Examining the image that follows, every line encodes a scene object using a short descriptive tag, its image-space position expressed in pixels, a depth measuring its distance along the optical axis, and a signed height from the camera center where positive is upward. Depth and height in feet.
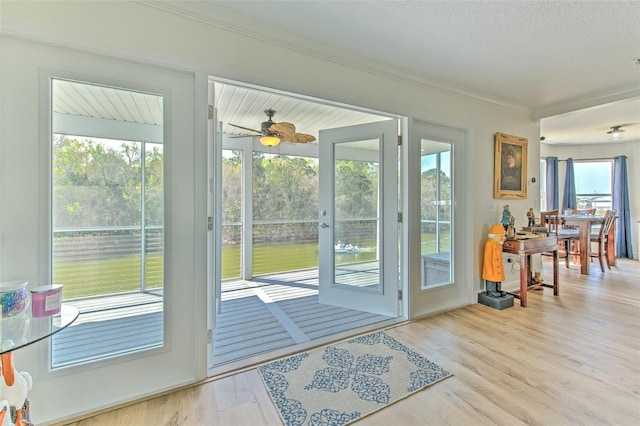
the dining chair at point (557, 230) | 15.85 -1.17
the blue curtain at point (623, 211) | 18.67 +0.01
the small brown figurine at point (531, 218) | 11.98 -0.28
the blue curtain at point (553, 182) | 20.38 +2.20
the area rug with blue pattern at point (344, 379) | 5.29 -3.76
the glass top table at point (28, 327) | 3.65 -1.66
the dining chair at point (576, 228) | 16.65 -1.24
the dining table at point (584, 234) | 15.07 -1.26
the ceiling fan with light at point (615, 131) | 15.73 +4.69
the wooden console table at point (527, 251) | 10.44 -1.55
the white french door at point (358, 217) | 9.69 -0.16
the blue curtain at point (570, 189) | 20.33 +1.67
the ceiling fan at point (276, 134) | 10.99 +3.32
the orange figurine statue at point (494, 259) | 10.41 -1.82
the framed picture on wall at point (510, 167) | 11.44 +1.92
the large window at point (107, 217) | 5.23 -0.07
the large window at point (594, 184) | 19.85 +2.03
